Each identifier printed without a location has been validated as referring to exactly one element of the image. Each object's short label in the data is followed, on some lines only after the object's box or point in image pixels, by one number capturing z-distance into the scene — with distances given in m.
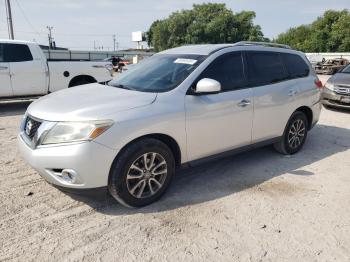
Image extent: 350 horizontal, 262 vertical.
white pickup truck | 8.87
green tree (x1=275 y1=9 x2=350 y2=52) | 55.22
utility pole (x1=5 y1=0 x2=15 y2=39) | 26.92
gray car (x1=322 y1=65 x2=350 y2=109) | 9.32
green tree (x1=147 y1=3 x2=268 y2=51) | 54.97
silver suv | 3.36
